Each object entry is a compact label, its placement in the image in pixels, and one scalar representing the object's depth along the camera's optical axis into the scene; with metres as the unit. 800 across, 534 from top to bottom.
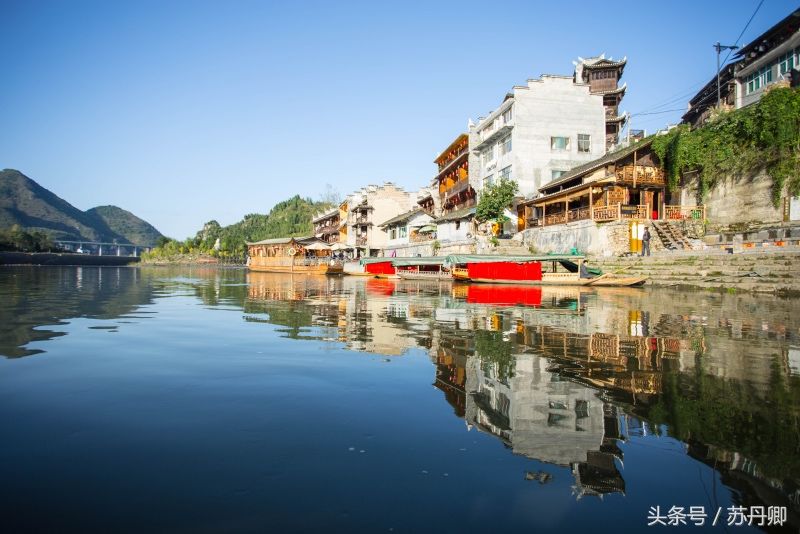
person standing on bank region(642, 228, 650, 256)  28.93
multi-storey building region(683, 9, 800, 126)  33.62
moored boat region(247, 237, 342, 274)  57.50
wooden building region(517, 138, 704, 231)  32.28
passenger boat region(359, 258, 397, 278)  45.30
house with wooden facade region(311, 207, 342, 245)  86.38
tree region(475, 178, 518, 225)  40.81
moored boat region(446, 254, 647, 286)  27.47
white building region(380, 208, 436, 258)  55.62
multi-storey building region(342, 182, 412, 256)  70.06
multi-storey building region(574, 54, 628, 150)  53.72
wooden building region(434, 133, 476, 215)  54.28
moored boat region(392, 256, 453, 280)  39.31
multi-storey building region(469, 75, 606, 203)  44.47
